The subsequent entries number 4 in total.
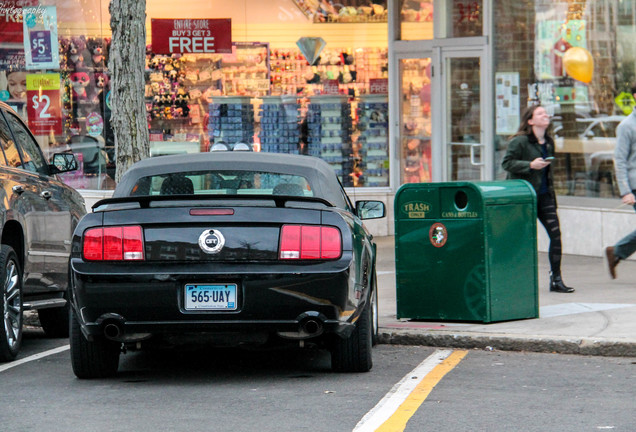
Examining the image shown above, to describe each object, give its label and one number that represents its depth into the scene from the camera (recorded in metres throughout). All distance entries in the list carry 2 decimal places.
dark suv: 16.11
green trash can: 17.25
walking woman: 20.55
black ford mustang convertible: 13.27
